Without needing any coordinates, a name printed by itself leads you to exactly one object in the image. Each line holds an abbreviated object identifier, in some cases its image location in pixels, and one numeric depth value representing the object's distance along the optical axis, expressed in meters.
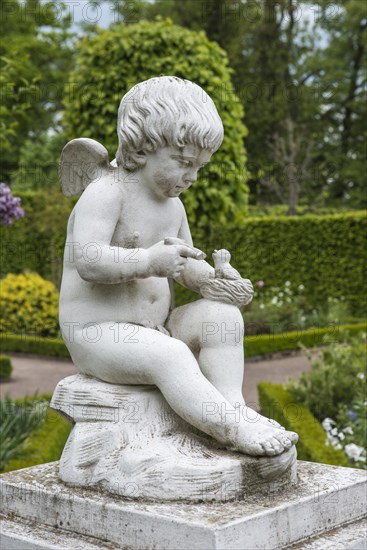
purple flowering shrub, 6.57
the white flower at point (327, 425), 6.21
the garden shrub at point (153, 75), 10.60
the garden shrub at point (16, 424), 5.81
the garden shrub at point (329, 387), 7.38
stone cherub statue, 2.95
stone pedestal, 2.63
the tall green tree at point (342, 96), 25.31
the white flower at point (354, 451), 5.34
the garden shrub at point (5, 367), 11.11
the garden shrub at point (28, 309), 14.54
